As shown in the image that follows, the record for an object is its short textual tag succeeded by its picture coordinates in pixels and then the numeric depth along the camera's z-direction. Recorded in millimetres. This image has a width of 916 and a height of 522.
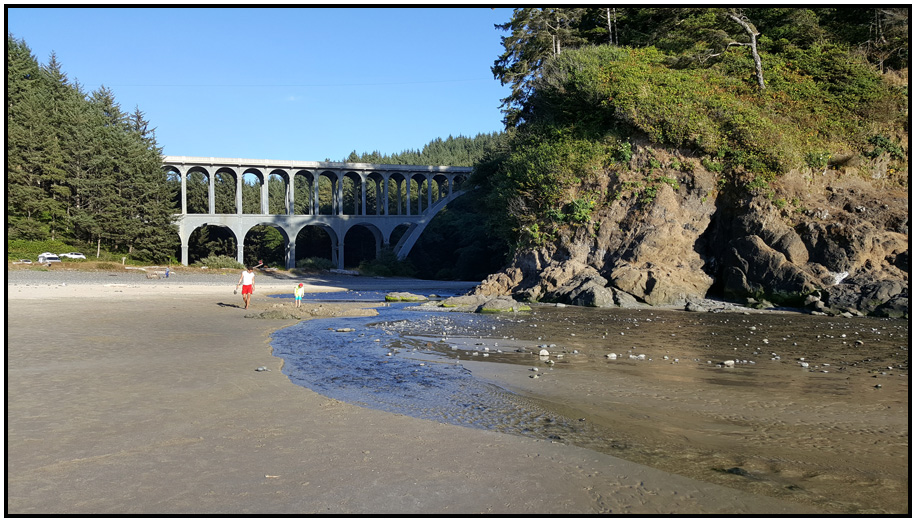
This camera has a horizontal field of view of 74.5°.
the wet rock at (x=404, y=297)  30438
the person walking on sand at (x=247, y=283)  22742
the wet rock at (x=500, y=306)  23297
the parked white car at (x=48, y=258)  45531
